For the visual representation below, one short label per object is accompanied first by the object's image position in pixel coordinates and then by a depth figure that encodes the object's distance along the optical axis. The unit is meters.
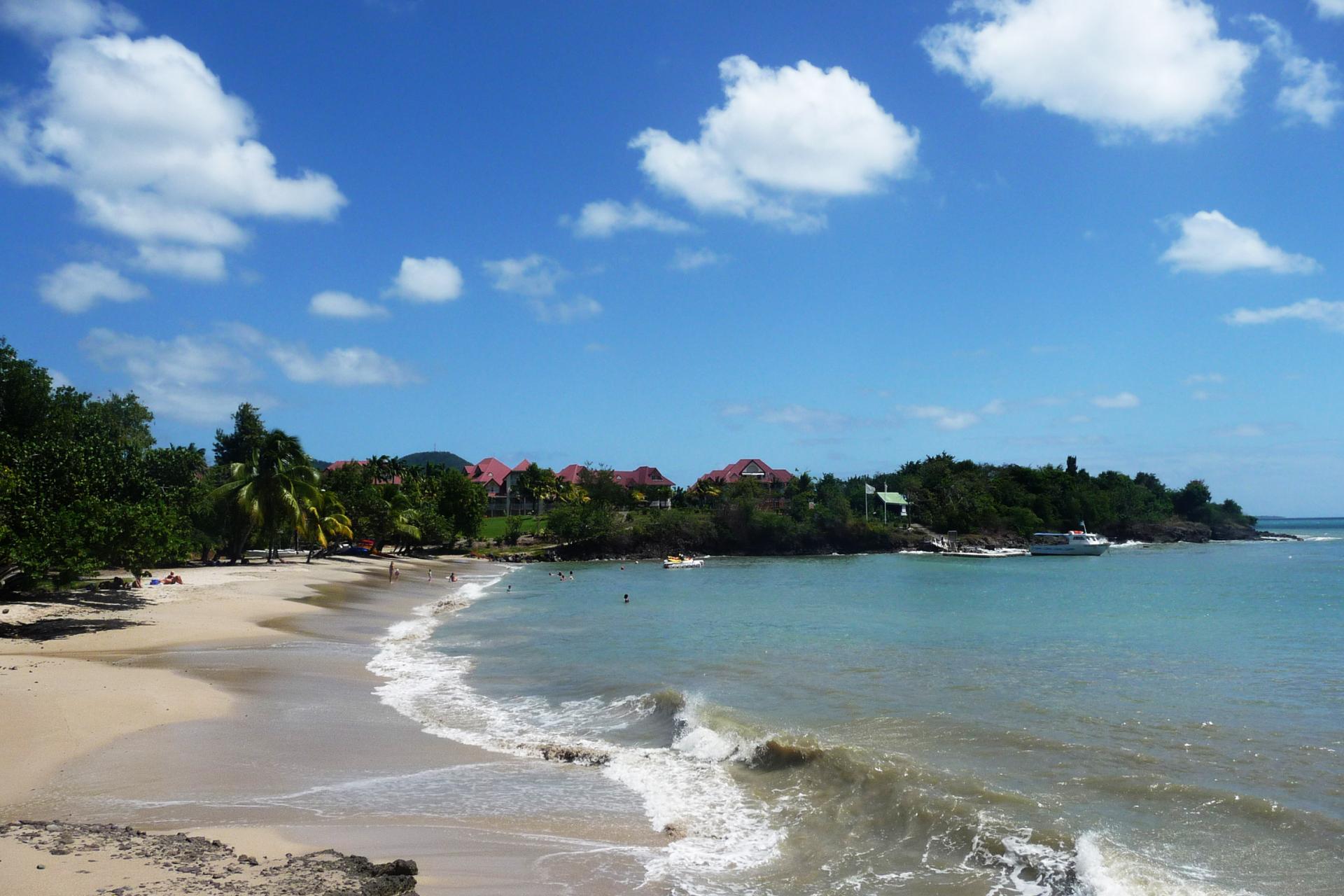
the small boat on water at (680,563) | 69.00
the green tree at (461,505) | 81.19
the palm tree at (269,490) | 46.12
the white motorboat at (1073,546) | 85.69
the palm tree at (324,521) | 51.84
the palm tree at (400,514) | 69.88
